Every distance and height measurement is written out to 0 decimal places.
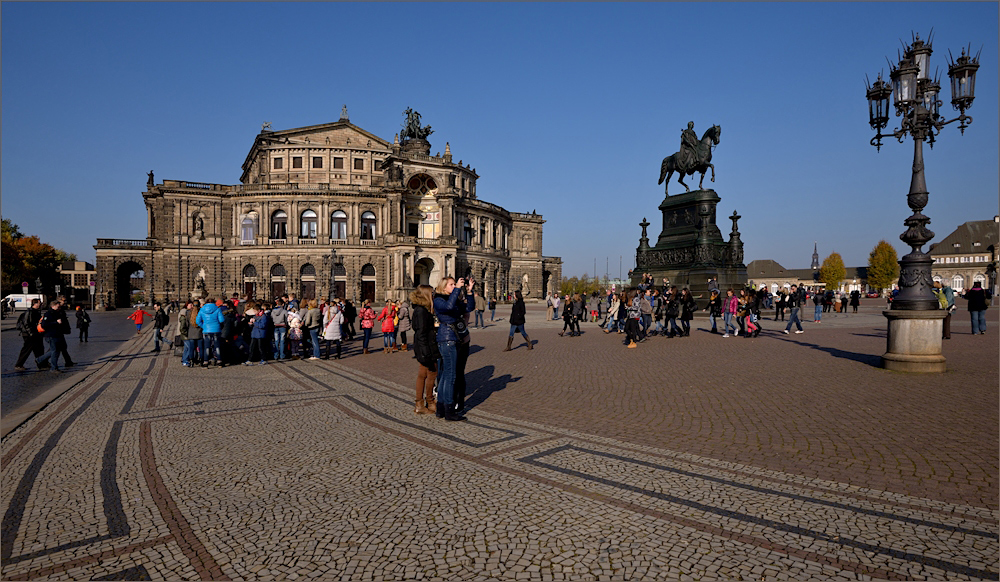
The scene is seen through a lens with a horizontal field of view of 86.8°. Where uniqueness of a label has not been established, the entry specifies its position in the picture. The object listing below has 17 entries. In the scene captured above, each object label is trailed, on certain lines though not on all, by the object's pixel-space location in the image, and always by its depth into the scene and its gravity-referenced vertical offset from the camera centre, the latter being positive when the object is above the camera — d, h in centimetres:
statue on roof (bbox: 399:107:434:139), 7038 +2095
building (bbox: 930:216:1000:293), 9488 +593
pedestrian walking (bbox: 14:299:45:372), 1251 -121
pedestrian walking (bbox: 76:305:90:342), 1991 -132
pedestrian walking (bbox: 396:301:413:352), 1665 -181
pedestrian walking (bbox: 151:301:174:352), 1625 -117
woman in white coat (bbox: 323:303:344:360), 1477 -111
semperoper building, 5831 +636
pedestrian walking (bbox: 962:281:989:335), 1762 -66
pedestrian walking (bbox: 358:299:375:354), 1599 -114
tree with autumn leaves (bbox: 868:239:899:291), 10581 +365
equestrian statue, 3014 +767
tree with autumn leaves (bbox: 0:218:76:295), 6072 +319
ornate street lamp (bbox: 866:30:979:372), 1020 +141
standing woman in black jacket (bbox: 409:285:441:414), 744 -77
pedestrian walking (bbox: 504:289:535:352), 1590 -93
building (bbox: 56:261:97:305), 10201 +252
